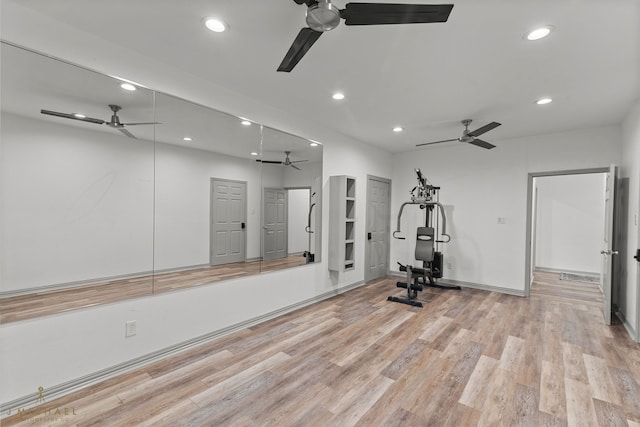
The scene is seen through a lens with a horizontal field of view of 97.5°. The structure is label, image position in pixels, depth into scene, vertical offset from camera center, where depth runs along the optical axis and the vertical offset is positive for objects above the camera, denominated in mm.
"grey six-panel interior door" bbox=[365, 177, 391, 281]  5656 -320
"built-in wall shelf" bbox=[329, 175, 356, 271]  4621 -175
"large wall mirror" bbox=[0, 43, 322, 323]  2002 +172
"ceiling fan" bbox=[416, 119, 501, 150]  3843 +1100
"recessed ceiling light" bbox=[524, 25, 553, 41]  2062 +1382
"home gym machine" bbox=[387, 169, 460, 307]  4770 -701
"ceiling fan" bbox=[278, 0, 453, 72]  1401 +1059
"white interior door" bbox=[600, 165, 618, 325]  3602 -359
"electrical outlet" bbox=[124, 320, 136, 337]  2443 -1046
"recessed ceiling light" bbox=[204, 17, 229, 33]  2059 +1396
